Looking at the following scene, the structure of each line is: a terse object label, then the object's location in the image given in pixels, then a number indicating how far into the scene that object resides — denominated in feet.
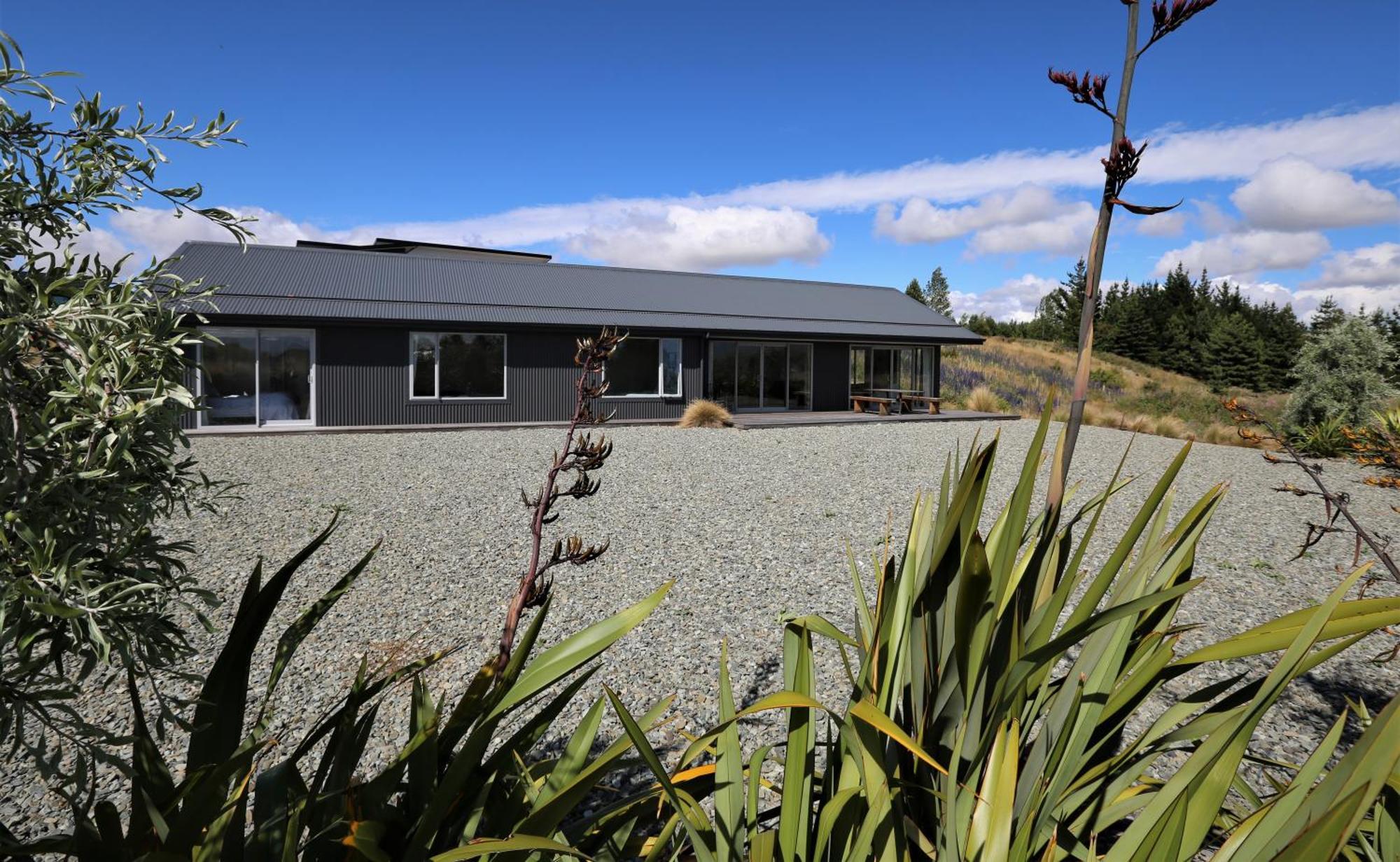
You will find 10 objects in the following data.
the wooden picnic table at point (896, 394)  66.32
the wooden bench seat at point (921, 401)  64.69
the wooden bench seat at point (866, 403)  64.39
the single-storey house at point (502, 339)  50.42
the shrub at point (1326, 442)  42.45
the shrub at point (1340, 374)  56.54
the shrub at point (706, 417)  55.52
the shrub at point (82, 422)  4.02
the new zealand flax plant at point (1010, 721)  4.25
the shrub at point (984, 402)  69.67
